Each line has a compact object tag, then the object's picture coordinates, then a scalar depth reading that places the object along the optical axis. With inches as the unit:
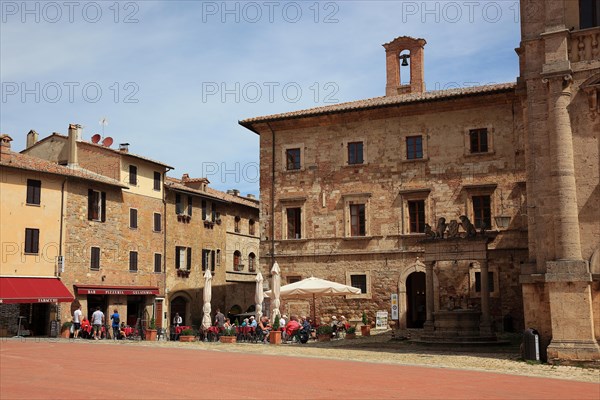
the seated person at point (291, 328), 987.3
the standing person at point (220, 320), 1131.4
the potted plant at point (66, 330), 1160.2
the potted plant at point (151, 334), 1033.7
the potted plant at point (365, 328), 1108.0
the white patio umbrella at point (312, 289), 1051.9
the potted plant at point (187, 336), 1005.8
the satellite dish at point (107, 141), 1589.6
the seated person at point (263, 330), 985.6
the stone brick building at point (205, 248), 1635.1
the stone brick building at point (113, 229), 1365.7
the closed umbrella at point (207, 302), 1039.0
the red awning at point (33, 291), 1188.5
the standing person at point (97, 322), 1143.1
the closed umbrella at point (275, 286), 1036.5
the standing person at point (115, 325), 1173.5
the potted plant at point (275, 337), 938.7
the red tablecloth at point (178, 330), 1051.2
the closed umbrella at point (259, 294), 1050.7
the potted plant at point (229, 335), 972.6
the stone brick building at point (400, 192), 1151.0
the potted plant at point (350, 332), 1057.5
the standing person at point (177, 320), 1449.3
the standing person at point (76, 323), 1153.4
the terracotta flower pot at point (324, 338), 1026.4
